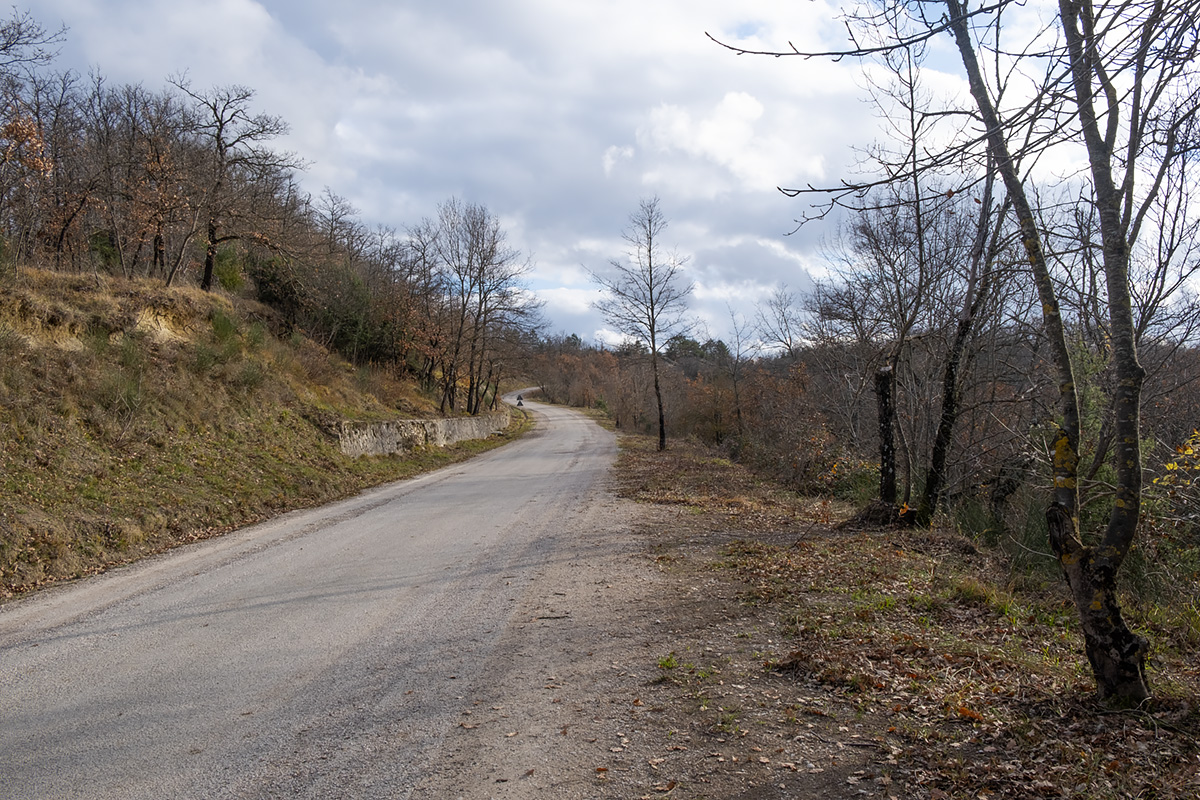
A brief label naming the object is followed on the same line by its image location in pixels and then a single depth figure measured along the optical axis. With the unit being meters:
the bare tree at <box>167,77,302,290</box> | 19.08
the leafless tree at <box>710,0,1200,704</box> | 3.32
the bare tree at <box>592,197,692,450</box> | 27.61
